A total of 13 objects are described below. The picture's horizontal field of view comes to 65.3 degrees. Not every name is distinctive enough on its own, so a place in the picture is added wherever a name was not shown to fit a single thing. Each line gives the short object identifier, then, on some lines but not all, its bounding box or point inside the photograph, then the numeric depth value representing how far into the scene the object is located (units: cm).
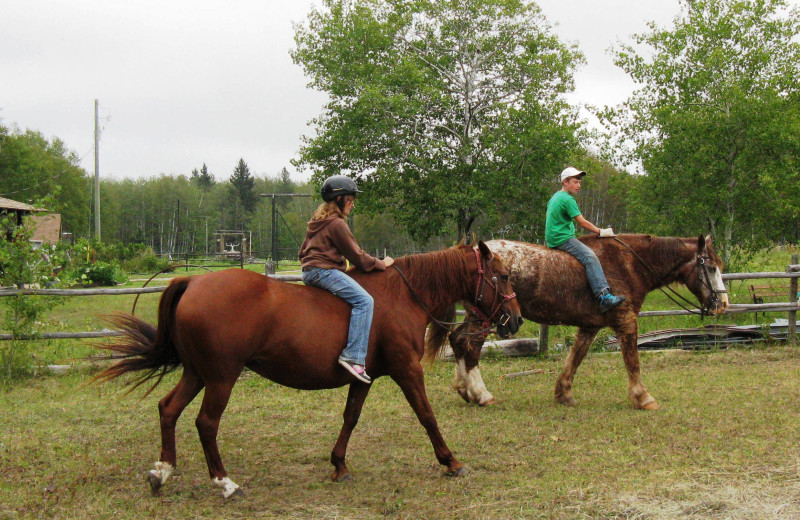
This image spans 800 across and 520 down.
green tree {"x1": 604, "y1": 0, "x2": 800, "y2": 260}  1593
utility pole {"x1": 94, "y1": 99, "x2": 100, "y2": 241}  3572
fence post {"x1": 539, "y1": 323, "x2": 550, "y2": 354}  995
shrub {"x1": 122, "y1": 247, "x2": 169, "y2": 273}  3622
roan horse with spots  686
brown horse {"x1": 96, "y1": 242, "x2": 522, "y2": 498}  417
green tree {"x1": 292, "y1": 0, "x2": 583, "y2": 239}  1877
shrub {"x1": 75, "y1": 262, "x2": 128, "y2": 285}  2509
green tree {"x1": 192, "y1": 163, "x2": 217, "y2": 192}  10025
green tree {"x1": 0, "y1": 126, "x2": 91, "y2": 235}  4688
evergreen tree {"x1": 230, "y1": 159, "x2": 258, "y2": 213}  8606
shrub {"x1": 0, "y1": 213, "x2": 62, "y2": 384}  816
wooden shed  880
